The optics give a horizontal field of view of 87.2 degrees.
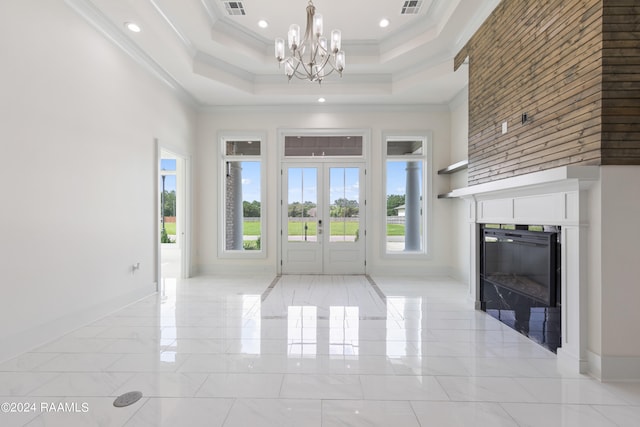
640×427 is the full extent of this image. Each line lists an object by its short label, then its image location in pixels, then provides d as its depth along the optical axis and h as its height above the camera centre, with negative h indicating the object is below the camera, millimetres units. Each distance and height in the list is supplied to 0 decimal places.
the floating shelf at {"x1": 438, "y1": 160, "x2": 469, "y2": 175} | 5498 +765
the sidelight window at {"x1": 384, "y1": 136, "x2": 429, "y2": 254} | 6863 +362
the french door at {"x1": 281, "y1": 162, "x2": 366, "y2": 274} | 6875 -111
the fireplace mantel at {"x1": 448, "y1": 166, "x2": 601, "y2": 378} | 2549 -111
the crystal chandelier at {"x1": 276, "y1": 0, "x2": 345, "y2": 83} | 3387 +1797
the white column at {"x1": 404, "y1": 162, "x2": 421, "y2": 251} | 6906 +11
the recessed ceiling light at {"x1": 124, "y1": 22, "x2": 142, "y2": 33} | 4009 +2239
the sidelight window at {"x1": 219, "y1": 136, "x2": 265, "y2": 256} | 6938 +347
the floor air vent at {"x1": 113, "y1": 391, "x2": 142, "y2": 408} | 2170 -1242
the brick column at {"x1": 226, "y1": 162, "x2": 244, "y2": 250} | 7012 +77
